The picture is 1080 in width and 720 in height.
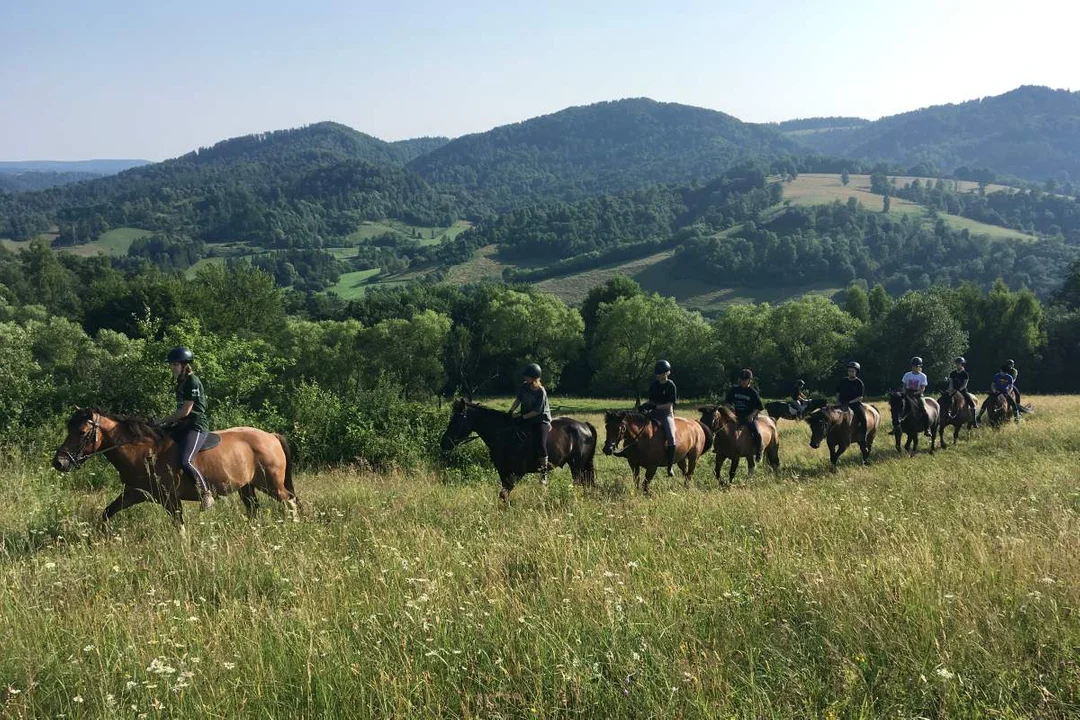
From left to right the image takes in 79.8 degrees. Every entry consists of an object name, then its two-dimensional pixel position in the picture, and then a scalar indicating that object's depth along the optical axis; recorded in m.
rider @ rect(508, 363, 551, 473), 11.41
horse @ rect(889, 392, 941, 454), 17.84
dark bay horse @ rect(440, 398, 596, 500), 11.38
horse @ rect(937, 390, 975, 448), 19.31
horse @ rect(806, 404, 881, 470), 15.79
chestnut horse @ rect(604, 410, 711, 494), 12.04
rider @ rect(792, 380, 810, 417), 16.09
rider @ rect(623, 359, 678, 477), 12.75
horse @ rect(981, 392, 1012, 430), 21.59
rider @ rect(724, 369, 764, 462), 14.74
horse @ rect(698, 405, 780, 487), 14.19
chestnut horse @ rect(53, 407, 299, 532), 8.02
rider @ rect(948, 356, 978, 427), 19.95
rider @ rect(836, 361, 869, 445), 16.44
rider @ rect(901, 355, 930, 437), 18.14
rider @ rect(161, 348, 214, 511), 8.45
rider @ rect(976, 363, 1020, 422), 21.77
